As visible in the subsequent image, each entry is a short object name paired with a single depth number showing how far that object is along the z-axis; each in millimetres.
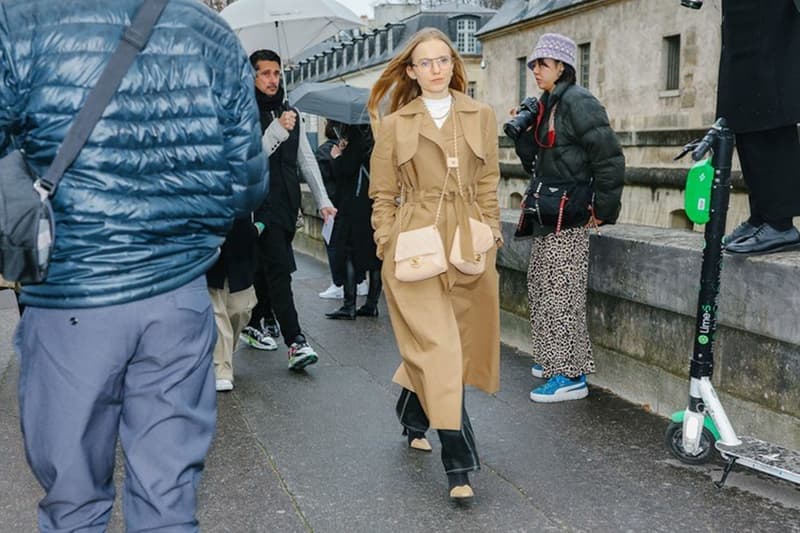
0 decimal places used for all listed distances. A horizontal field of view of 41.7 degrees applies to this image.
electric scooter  4305
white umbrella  8749
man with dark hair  6688
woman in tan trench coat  4348
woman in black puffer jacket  5770
